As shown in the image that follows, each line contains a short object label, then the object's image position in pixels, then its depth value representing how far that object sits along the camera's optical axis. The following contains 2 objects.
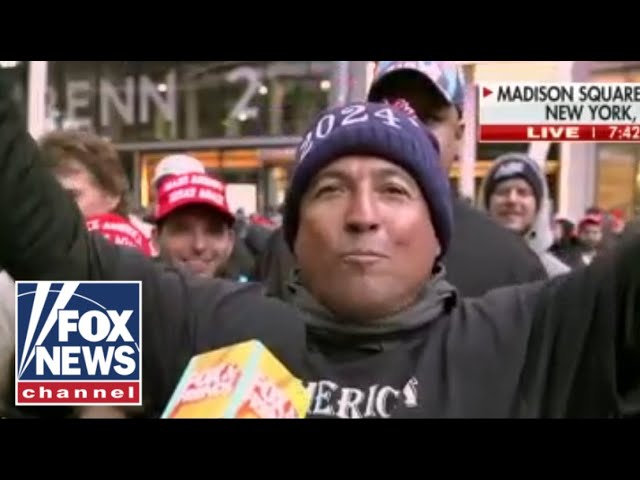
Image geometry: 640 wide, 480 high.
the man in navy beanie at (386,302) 1.32
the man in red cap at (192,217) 1.69
